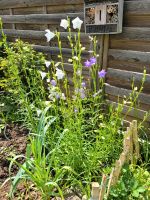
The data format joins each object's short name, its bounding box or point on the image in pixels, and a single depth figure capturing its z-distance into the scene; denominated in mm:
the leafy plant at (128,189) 1287
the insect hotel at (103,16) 1806
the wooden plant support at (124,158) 1054
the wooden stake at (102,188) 1051
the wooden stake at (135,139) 1424
